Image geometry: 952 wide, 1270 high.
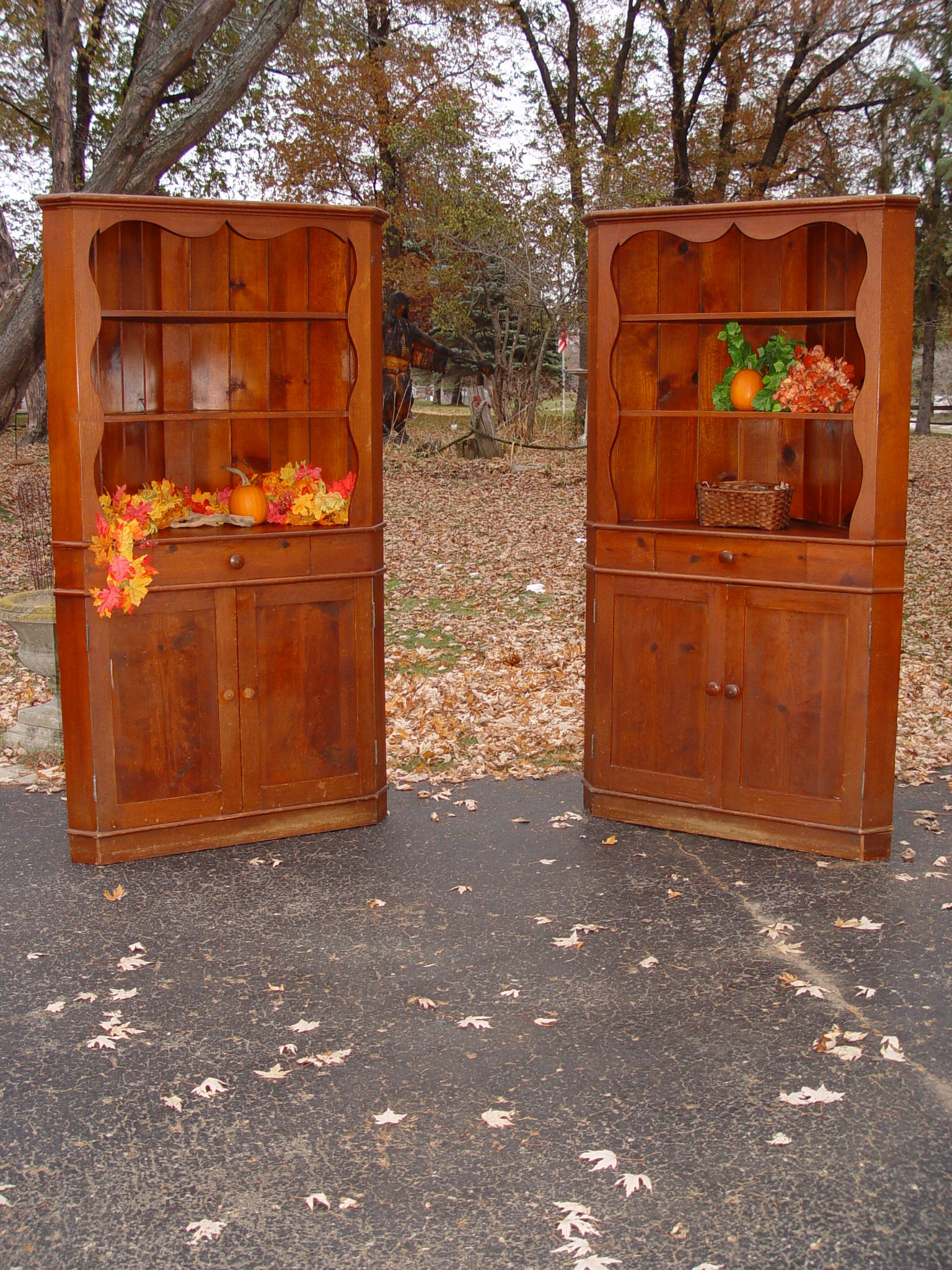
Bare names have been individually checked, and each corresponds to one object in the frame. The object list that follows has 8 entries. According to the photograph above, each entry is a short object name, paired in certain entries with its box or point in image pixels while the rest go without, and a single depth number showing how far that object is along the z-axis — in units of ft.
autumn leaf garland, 15.61
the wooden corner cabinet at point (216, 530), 15.58
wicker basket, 16.51
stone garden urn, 20.29
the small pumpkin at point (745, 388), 17.16
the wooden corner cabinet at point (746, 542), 15.49
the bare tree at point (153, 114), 34.04
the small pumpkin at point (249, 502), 17.29
